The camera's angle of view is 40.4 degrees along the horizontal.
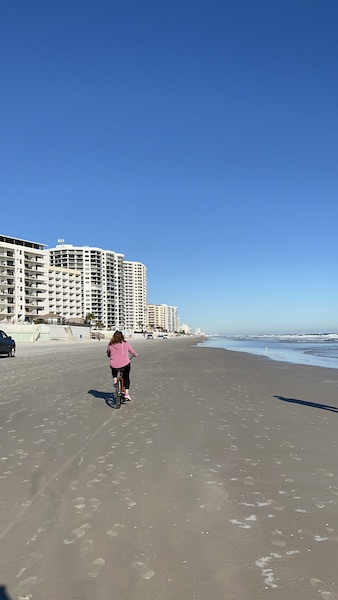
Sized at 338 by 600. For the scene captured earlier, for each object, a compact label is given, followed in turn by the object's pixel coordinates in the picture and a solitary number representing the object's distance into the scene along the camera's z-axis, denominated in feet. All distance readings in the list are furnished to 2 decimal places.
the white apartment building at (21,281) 364.99
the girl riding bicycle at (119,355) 37.24
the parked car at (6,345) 105.60
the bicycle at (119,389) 35.55
